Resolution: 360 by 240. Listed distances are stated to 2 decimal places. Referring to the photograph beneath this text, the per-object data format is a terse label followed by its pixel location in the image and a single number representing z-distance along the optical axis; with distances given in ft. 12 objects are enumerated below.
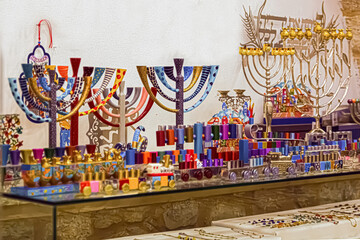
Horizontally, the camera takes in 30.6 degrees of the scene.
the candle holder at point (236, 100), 11.15
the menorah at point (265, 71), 12.19
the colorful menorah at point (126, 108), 10.18
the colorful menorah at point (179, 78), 9.84
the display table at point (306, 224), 10.01
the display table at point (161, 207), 8.89
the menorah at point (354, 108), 13.24
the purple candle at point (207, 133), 9.75
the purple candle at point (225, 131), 9.95
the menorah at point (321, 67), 12.98
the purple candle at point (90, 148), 8.72
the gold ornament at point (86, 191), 7.80
